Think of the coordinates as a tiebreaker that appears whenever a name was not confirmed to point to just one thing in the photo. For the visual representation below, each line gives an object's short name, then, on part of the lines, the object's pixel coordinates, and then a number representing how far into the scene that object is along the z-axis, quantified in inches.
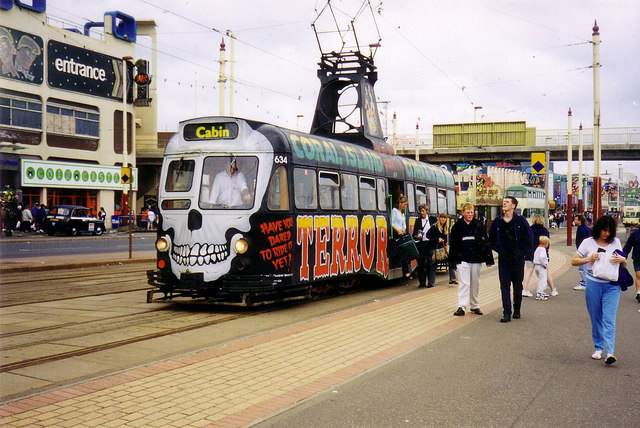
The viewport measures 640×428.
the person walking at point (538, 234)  516.1
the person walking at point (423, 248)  582.6
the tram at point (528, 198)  2253.9
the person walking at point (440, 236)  541.0
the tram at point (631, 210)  3198.8
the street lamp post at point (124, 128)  1748.3
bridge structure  1756.9
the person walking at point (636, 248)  453.1
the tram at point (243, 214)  400.2
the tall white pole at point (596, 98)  1076.5
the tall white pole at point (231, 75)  1268.5
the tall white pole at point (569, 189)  1299.2
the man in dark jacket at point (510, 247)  382.9
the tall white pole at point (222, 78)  1210.6
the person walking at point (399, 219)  575.8
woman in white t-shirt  276.5
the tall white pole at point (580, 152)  1636.3
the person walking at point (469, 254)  400.5
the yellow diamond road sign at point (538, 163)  1296.8
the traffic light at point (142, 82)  1878.7
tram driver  404.8
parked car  1429.6
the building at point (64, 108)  1534.2
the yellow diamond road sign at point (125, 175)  802.2
